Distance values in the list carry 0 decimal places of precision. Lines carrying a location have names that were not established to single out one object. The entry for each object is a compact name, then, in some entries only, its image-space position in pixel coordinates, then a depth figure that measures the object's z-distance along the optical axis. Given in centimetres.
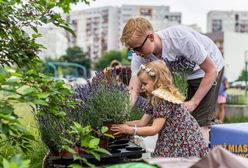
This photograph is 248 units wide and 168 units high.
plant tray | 150
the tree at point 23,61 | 102
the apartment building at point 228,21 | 7835
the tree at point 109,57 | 5114
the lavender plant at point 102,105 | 166
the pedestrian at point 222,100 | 650
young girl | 183
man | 196
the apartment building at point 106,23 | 7835
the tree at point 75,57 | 5179
